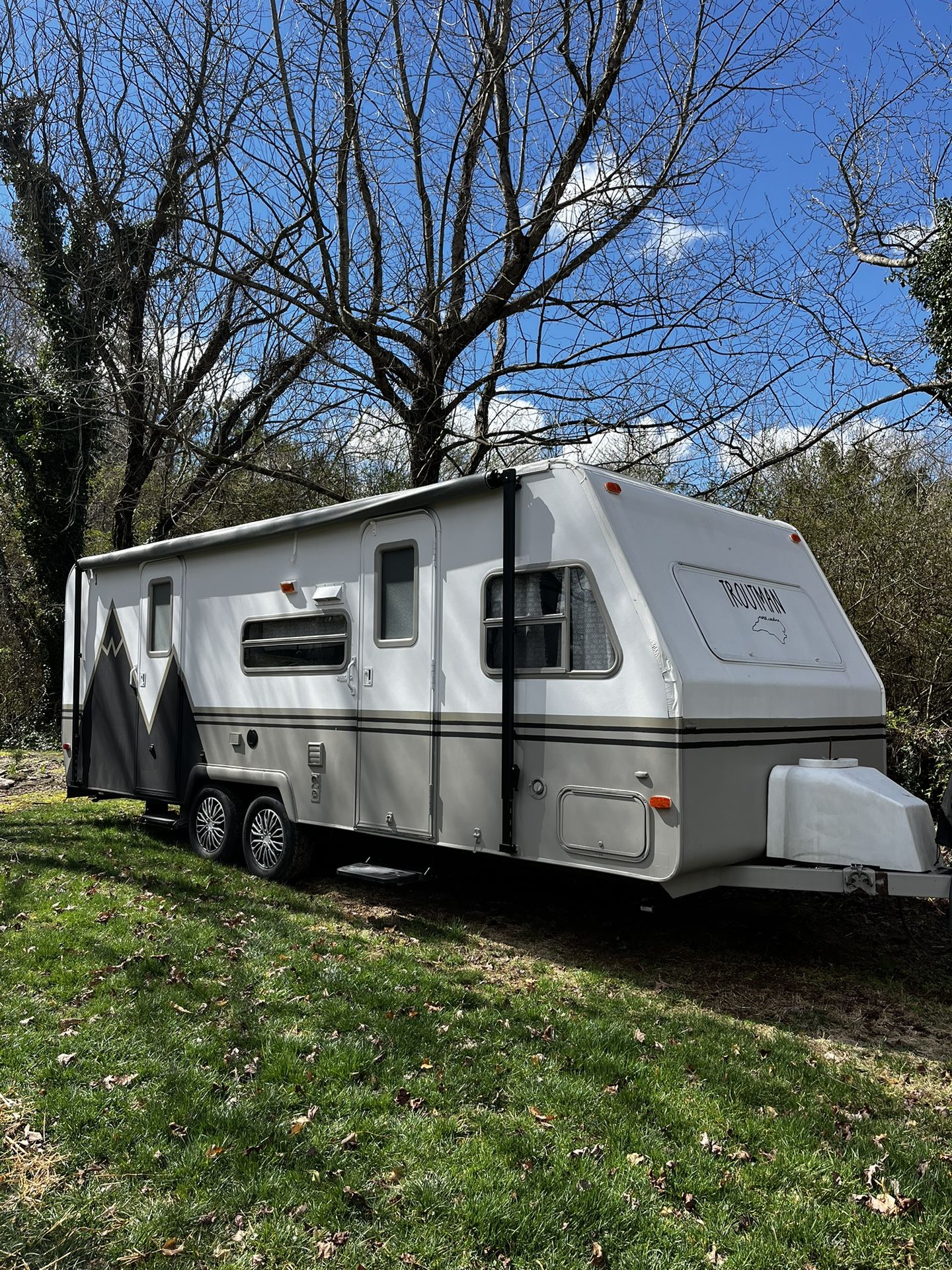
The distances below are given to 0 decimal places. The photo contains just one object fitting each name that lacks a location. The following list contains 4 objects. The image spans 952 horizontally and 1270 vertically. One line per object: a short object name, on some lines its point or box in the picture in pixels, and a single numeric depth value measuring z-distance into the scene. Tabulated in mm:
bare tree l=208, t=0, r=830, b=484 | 8773
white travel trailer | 5480
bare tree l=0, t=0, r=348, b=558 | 9172
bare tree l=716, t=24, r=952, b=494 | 10211
